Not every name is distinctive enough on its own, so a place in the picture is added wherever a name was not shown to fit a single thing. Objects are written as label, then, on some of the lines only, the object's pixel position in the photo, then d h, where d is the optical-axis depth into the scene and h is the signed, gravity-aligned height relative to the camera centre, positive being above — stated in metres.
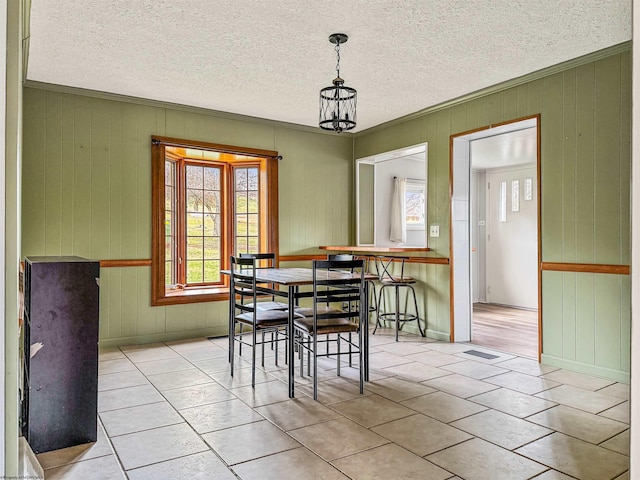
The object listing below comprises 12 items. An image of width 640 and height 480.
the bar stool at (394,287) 4.96 -0.54
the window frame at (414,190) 6.71 +0.74
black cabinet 2.32 -0.58
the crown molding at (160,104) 4.23 +1.40
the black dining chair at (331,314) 3.13 -0.53
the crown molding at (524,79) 3.43 +1.40
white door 7.20 +0.03
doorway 4.82 +0.01
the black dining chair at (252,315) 3.47 -0.59
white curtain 6.40 +0.39
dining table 3.16 -0.35
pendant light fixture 3.21 +1.01
